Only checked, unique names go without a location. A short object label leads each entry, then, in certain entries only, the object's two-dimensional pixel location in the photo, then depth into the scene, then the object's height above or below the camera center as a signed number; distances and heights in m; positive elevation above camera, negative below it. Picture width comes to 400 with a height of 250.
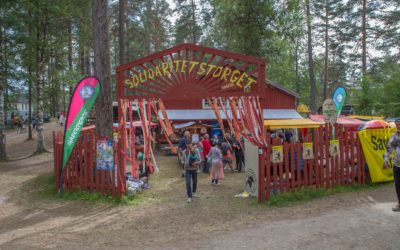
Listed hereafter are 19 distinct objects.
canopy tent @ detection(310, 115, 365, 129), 16.52 -0.29
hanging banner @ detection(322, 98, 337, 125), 10.09 +0.10
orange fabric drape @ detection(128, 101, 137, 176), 9.88 -0.78
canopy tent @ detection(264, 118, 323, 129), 16.24 -0.35
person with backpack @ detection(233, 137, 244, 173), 14.20 -1.58
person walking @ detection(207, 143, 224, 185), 11.51 -1.58
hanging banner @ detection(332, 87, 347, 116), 13.16 +0.70
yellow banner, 9.73 -0.98
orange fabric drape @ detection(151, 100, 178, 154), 11.17 -0.24
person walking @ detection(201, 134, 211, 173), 14.11 -1.30
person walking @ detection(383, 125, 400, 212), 7.21 -0.85
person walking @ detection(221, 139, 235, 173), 13.97 -1.40
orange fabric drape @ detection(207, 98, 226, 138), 10.12 +0.34
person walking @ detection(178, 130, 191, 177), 12.72 -0.89
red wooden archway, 8.87 +1.02
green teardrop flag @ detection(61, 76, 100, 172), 9.30 +0.30
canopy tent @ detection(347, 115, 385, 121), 19.00 -0.17
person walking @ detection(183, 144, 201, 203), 9.20 -1.16
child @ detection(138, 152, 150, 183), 11.27 -1.66
